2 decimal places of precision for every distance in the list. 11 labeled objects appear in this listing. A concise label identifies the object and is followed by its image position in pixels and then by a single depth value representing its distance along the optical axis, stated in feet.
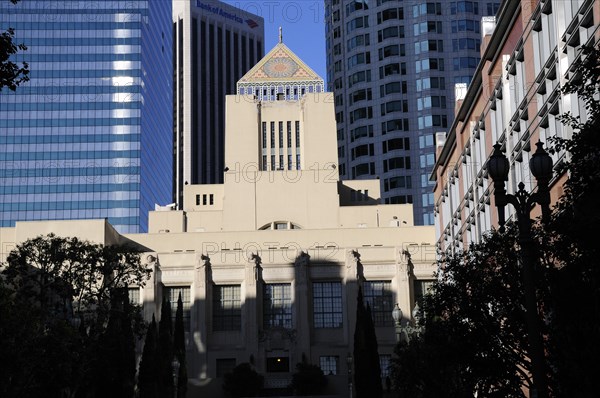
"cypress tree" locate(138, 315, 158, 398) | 229.04
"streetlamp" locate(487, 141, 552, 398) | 61.87
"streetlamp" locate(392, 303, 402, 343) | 158.51
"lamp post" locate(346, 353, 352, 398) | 211.96
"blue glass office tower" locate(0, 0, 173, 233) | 512.22
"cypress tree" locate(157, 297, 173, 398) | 234.38
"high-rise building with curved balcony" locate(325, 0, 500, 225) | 453.99
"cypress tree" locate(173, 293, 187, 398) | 249.79
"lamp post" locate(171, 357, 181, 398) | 231.71
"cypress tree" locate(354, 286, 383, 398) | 243.83
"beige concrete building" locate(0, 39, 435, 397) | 298.35
